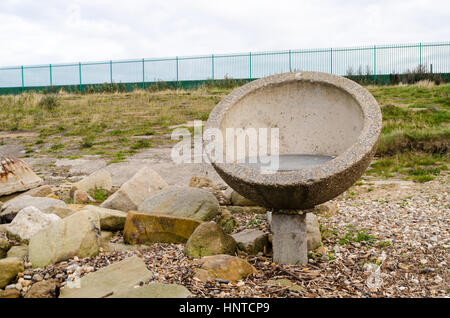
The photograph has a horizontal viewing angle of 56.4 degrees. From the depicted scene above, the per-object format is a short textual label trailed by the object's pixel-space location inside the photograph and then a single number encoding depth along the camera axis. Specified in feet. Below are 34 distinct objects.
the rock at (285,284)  9.66
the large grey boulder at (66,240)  10.84
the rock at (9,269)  9.61
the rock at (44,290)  8.67
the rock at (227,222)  14.20
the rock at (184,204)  14.20
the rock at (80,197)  17.35
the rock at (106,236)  13.04
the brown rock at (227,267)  10.05
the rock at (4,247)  11.53
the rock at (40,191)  17.80
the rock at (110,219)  13.65
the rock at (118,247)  12.03
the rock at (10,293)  9.01
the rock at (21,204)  14.74
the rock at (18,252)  11.27
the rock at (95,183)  18.69
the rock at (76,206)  15.21
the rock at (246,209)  15.96
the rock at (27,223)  12.31
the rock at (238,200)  16.44
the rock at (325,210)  15.48
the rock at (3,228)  13.33
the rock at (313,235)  12.10
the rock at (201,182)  18.63
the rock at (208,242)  11.44
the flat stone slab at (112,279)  8.89
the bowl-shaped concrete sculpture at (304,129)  10.11
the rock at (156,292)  8.47
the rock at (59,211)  13.75
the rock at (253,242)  12.03
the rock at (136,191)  15.79
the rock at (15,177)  18.25
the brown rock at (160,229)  12.68
